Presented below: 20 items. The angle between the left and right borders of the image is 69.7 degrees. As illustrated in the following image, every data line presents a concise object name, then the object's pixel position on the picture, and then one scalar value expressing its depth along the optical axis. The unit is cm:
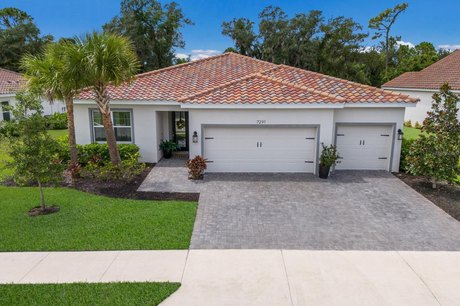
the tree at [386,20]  4631
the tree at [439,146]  1152
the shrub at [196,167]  1316
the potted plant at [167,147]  1670
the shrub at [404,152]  1438
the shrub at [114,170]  1298
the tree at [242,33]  4391
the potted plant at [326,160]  1327
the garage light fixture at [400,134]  1411
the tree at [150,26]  3744
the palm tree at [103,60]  1144
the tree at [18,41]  4291
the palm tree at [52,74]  1162
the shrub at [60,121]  2824
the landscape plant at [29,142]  906
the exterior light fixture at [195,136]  1381
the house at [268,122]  1361
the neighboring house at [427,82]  2736
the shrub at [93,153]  1470
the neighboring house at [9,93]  2589
